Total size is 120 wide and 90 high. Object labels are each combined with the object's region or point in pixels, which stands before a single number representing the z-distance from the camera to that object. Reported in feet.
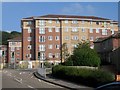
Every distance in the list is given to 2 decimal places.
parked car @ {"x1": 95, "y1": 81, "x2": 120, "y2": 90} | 17.67
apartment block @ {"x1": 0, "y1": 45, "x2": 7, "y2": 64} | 245.26
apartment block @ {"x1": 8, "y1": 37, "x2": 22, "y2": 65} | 245.39
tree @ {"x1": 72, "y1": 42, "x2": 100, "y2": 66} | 107.10
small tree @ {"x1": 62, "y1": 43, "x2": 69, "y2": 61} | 210.03
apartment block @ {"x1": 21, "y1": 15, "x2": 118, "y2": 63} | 222.11
